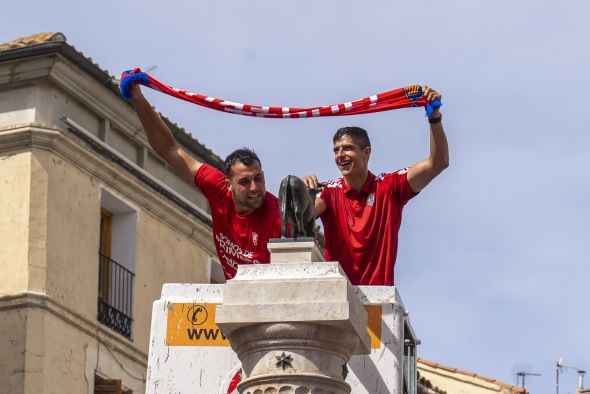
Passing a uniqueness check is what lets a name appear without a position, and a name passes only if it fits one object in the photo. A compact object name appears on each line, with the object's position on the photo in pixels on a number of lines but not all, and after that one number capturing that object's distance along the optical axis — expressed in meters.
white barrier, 16.00
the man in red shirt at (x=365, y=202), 16.48
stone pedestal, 14.16
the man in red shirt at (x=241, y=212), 16.31
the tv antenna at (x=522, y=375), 46.50
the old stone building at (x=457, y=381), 43.34
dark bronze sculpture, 15.10
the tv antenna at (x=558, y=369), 46.91
